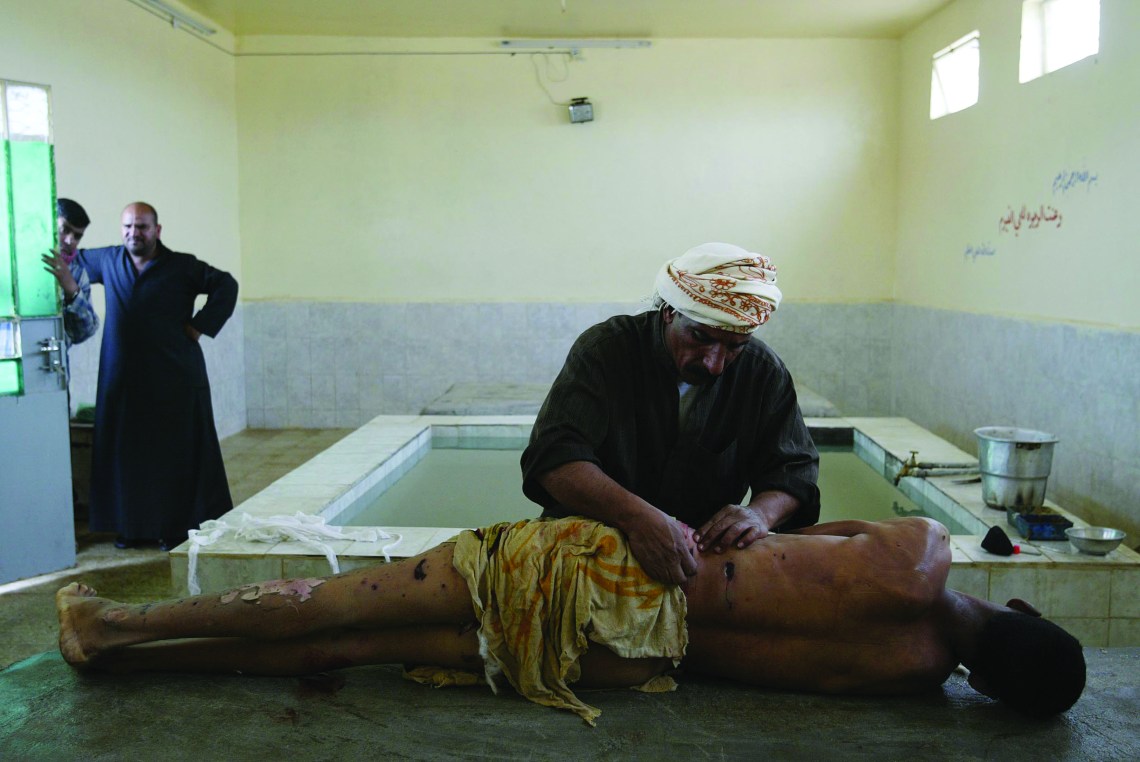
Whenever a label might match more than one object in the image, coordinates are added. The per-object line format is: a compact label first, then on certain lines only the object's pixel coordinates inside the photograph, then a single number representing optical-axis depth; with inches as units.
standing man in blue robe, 168.6
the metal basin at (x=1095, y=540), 112.9
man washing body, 80.4
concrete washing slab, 71.5
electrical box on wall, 292.2
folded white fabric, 115.1
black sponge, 113.8
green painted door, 145.6
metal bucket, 129.4
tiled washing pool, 111.7
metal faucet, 158.6
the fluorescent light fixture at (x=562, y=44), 288.4
